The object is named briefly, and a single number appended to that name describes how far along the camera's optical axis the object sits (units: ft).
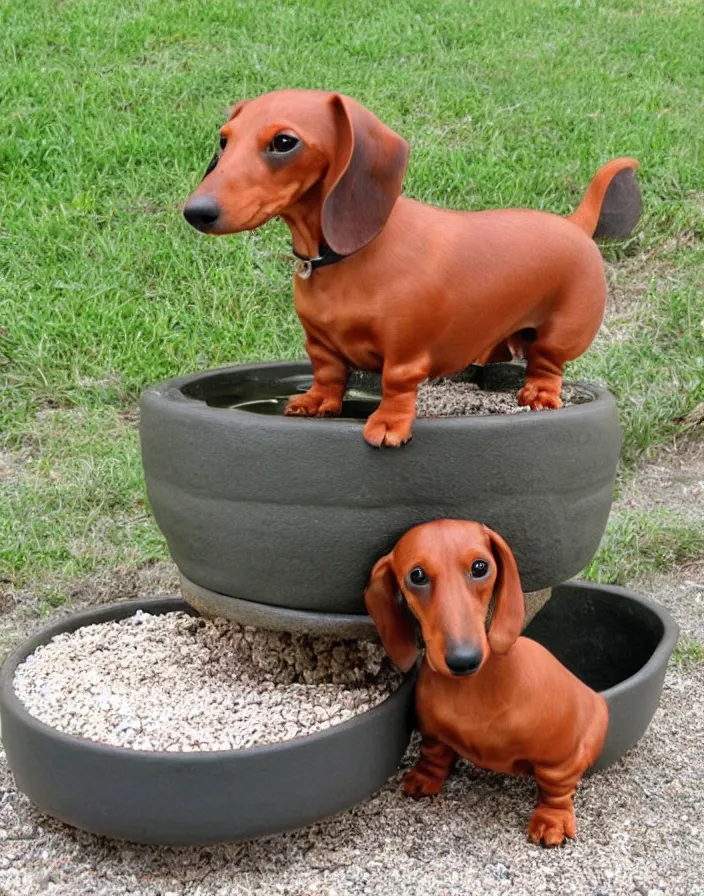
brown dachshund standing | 6.87
